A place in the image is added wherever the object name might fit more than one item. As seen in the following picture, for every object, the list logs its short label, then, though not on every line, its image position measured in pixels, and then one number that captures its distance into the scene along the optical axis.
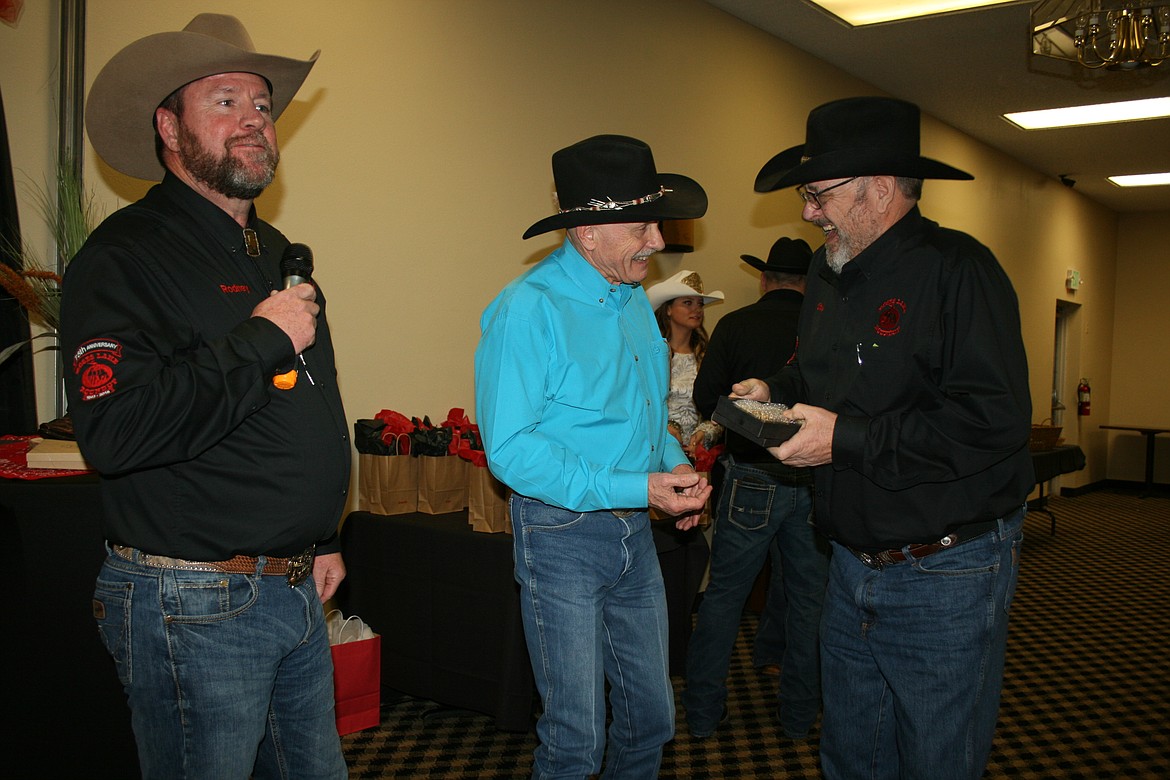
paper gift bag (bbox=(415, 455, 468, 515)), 3.32
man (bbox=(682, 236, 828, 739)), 3.32
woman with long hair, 4.29
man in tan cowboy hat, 1.45
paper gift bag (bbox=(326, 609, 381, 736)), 3.10
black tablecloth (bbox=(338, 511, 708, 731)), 3.03
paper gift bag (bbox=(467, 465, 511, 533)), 3.08
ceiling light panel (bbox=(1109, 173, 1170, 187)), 10.15
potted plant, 2.30
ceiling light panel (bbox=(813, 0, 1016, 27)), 5.50
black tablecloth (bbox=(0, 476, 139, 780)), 2.06
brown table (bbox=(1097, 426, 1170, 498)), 11.25
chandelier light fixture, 4.18
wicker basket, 7.95
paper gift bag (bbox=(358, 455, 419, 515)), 3.29
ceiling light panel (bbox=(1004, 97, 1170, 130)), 7.32
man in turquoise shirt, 1.93
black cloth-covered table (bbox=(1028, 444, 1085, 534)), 7.48
